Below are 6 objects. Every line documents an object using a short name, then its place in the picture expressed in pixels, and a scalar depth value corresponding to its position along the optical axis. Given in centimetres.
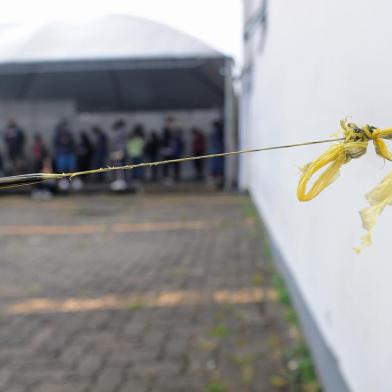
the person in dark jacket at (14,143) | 1358
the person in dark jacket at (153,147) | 1468
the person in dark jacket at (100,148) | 1445
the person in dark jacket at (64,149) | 1314
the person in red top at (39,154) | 1298
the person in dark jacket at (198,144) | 1389
